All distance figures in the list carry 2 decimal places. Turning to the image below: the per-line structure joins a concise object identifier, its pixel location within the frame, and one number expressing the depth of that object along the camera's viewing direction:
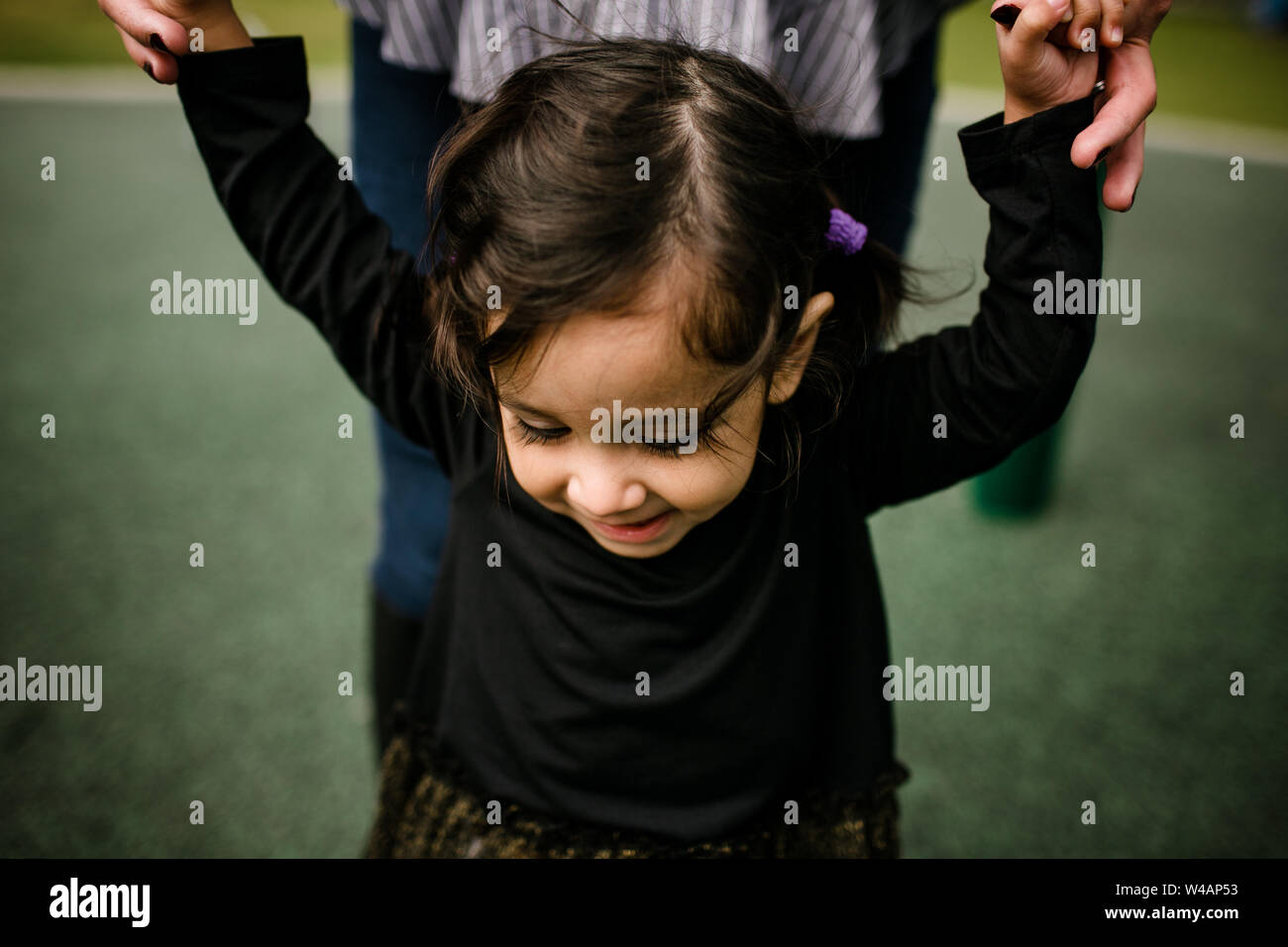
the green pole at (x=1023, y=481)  1.92
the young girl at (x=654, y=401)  0.65
